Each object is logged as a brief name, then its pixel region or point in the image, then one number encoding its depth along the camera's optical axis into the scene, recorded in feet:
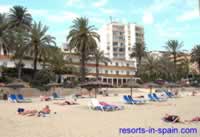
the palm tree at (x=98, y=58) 174.18
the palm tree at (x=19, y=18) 141.31
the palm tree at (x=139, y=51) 198.00
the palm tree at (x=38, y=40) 114.04
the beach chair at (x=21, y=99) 75.65
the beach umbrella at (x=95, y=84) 72.21
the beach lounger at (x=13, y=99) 75.07
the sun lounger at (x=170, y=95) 96.07
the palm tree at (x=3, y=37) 114.97
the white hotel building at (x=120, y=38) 256.68
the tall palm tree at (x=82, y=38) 126.74
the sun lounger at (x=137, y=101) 65.45
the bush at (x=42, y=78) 119.61
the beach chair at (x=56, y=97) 87.75
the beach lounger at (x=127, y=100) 65.68
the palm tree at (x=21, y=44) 115.37
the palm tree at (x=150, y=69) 176.44
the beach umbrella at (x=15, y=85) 82.77
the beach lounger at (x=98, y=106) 51.60
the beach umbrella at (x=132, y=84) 84.10
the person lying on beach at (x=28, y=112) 46.04
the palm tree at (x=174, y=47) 189.48
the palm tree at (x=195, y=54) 189.14
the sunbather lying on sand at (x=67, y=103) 66.65
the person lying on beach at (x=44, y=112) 45.11
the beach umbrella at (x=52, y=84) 97.82
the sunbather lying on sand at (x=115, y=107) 52.38
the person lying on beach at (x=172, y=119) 34.96
